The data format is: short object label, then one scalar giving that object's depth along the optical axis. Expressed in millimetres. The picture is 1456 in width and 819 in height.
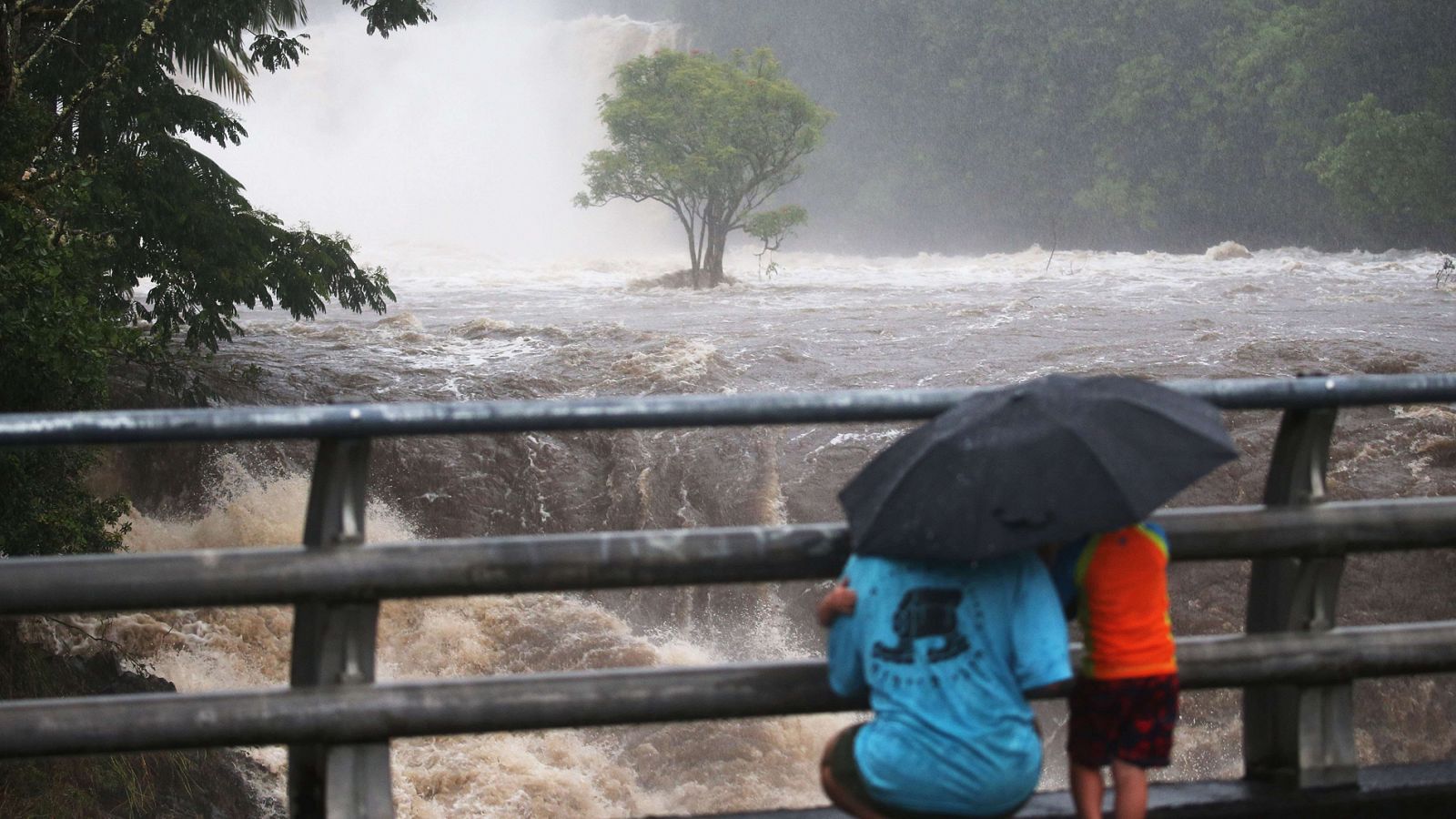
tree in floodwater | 80625
